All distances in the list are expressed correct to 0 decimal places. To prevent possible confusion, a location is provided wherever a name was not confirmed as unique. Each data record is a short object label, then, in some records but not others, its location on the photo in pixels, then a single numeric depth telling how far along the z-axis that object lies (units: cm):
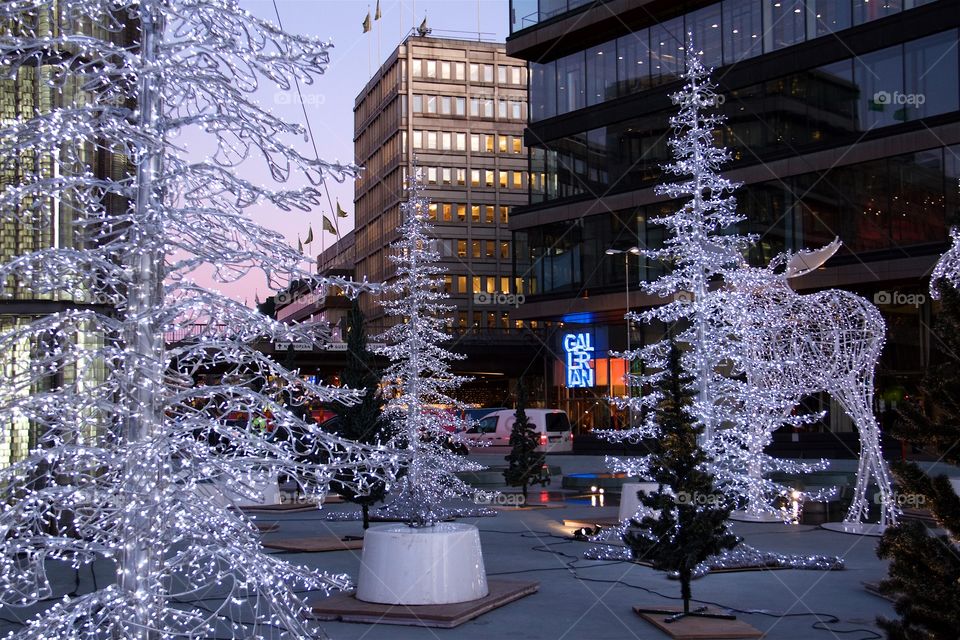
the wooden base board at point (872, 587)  1338
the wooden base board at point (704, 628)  1084
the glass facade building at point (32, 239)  1633
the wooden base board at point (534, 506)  2520
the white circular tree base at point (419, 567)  1219
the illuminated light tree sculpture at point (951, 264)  1323
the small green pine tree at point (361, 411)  1906
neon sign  5862
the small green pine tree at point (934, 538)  688
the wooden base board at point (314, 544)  1725
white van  5100
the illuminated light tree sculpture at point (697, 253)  1952
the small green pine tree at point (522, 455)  2727
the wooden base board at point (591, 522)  2048
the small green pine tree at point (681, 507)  1171
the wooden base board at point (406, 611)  1150
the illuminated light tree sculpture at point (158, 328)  709
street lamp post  5012
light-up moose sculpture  1861
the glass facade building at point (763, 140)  3922
